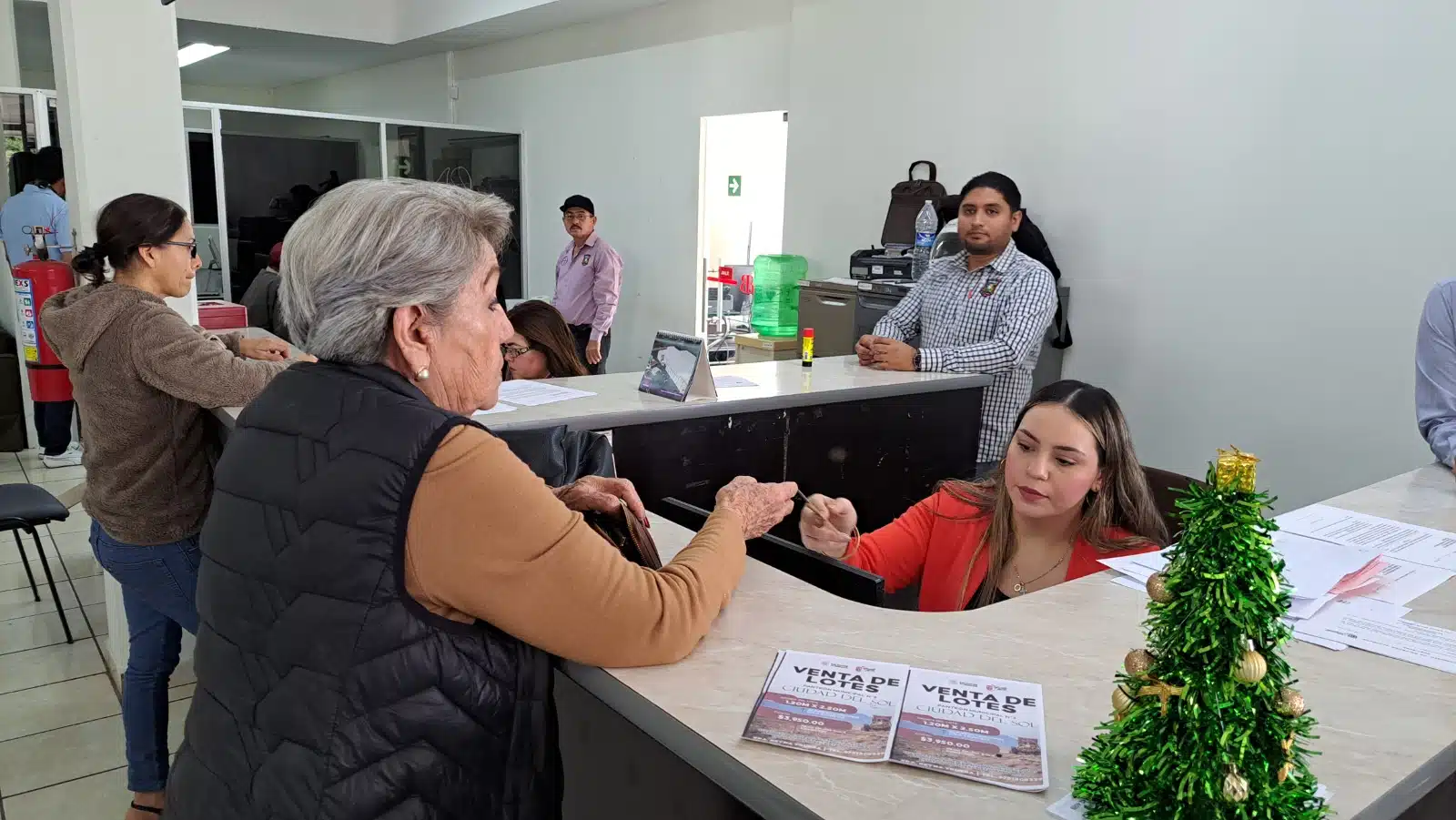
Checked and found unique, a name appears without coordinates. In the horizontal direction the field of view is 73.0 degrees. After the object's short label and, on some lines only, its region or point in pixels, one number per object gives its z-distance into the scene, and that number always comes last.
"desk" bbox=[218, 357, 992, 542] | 2.78
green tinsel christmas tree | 0.80
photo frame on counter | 2.92
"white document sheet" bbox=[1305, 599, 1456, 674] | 1.35
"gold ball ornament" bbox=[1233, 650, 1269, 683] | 0.80
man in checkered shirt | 3.62
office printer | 4.82
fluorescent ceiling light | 10.89
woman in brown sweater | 2.23
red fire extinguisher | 5.15
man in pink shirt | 6.48
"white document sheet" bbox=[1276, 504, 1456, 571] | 1.80
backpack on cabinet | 4.88
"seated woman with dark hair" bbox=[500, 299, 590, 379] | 3.29
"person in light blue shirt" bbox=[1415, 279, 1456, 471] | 2.46
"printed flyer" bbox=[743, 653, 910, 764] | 1.06
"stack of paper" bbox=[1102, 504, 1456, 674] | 1.40
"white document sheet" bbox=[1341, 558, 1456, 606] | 1.57
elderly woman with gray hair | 1.05
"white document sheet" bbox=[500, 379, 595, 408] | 2.81
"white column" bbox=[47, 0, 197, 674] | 3.06
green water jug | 6.08
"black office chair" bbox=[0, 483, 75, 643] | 3.18
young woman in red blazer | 1.96
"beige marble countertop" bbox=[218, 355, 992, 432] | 2.63
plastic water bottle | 4.74
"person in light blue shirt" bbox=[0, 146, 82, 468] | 5.73
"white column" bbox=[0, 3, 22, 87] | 7.51
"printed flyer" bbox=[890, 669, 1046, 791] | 1.01
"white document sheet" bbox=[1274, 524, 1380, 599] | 1.58
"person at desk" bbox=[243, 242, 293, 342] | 5.95
